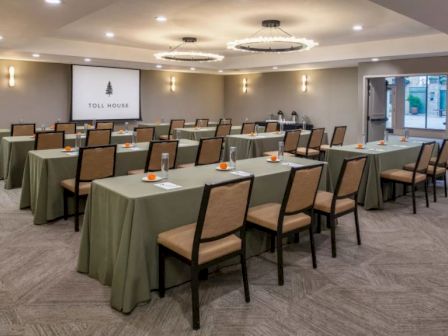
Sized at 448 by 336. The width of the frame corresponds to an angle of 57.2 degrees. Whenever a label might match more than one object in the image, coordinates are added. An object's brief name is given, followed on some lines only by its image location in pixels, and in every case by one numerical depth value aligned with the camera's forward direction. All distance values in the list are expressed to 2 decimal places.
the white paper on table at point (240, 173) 3.82
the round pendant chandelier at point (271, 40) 6.94
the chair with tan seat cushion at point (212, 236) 2.62
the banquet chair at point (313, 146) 7.84
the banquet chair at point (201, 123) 11.12
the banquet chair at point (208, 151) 5.81
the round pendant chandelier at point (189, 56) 9.07
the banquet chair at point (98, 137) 7.02
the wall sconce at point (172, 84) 13.89
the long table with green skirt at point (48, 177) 4.75
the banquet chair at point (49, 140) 6.38
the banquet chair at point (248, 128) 9.34
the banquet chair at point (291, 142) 7.59
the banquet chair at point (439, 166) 5.97
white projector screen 11.54
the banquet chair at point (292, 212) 3.24
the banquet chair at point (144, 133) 8.09
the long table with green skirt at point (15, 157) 6.51
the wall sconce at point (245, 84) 14.69
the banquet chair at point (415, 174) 5.48
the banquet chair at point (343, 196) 3.78
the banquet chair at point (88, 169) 4.47
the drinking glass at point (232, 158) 4.00
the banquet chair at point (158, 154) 5.25
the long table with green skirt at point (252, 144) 7.71
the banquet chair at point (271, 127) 9.52
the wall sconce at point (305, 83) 12.89
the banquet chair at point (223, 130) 9.35
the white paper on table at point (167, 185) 3.19
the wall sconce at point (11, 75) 10.52
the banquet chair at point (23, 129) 7.88
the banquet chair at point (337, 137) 8.15
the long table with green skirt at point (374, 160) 5.53
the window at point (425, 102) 15.55
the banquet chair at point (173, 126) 10.49
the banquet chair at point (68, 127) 8.72
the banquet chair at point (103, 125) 9.63
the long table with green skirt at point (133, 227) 2.81
